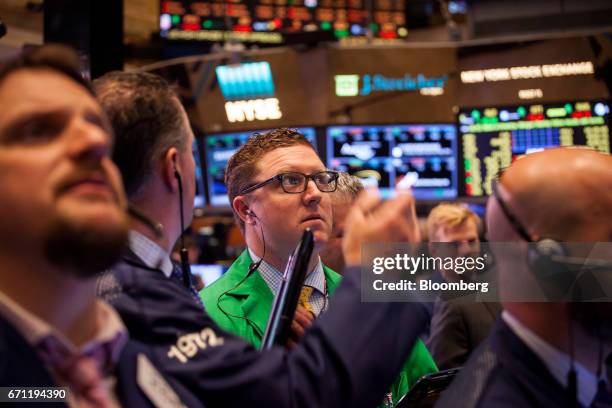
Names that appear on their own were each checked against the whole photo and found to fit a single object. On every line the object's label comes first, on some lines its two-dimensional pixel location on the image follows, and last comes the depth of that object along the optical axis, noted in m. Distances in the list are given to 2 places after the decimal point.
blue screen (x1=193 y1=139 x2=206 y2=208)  6.12
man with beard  1.03
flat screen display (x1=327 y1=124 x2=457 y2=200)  5.74
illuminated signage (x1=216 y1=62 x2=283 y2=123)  5.88
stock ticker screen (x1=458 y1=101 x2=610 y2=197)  5.56
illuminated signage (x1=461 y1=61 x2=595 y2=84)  5.57
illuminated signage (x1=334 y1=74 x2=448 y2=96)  5.79
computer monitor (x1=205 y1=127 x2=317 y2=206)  6.03
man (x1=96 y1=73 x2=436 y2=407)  1.25
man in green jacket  2.16
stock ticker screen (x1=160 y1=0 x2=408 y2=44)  7.18
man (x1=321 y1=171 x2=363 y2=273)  2.57
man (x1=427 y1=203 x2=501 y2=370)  3.17
